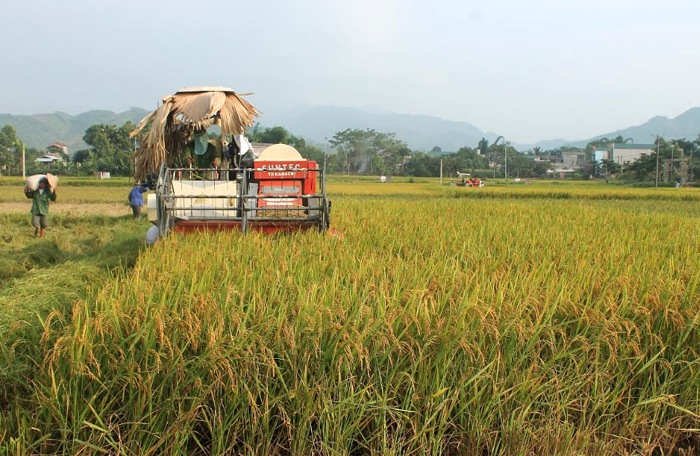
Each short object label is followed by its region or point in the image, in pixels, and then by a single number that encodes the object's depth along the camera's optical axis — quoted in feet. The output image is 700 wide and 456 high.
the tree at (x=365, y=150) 311.68
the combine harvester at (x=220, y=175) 20.33
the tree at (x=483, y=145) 419.93
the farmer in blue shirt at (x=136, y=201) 46.78
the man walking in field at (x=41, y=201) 35.40
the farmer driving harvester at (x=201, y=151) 25.38
